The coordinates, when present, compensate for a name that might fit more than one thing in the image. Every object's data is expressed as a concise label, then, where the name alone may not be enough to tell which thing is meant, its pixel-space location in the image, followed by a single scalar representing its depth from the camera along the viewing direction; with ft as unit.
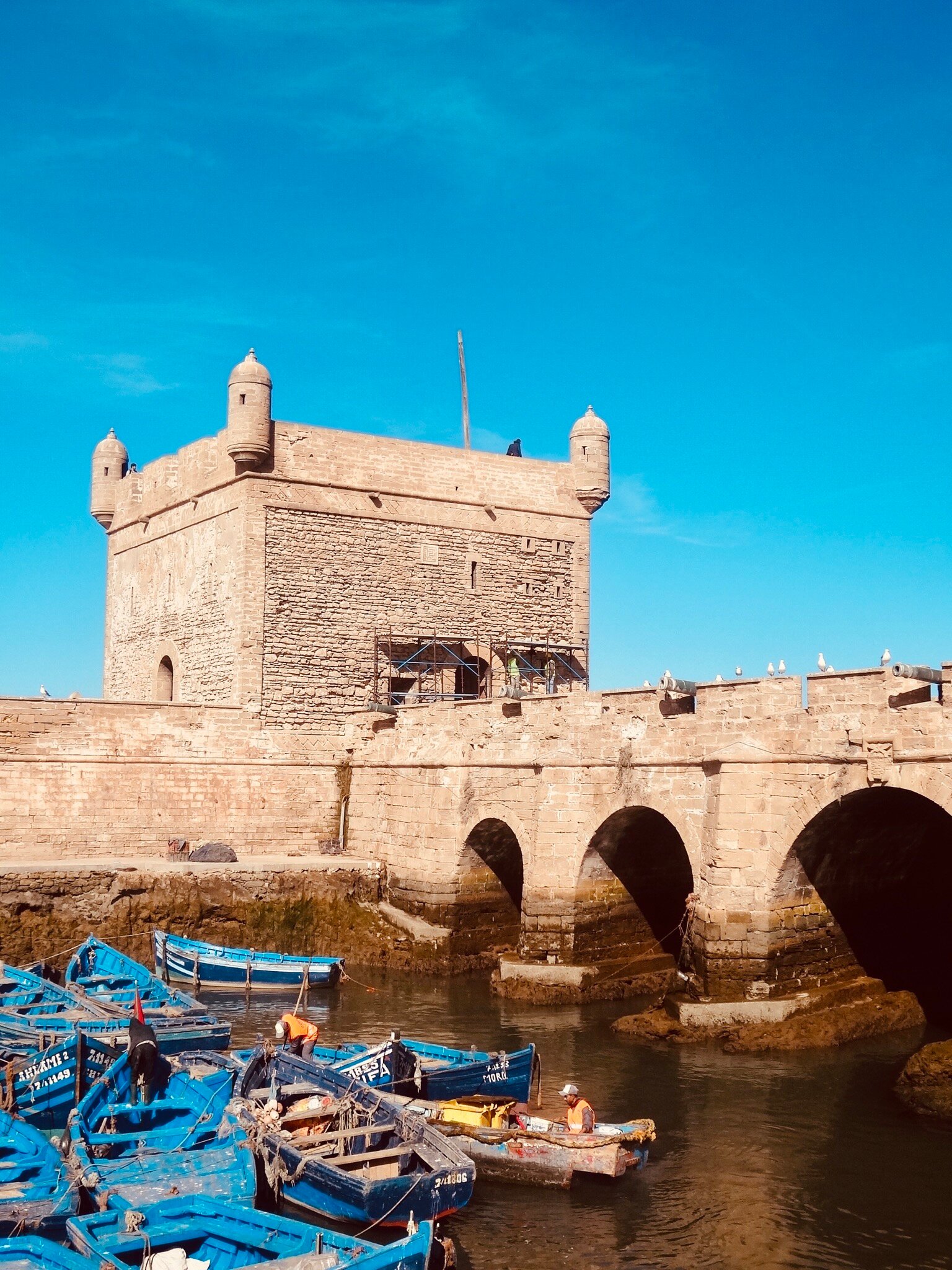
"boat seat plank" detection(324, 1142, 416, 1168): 37.58
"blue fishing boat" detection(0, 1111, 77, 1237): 32.65
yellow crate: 44.50
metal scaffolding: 98.48
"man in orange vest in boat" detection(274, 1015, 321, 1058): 47.96
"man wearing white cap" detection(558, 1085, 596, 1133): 43.11
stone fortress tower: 93.25
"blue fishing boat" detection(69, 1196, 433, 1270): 30.37
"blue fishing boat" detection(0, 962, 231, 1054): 50.72
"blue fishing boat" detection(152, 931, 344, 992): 72.33
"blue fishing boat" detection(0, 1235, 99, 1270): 30.04
